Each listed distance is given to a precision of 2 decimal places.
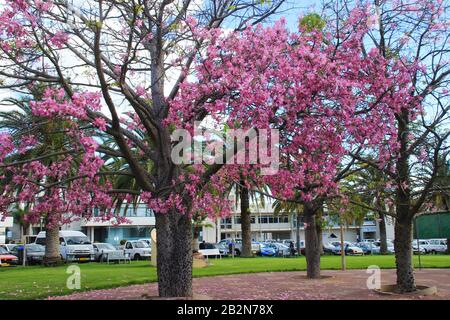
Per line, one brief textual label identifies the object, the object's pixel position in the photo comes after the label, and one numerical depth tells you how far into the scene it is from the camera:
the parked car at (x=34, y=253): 34.38
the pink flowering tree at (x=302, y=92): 7.91
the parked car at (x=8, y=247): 36.98
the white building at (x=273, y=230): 77.81
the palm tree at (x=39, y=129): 9.23
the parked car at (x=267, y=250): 45.84
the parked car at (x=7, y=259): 33.47
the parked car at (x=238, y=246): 45.12
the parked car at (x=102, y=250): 34.00
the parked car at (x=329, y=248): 47.91
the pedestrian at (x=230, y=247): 43.53
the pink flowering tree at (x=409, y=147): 10.80
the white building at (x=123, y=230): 58.62
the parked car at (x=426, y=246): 46.47
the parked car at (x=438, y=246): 45.81
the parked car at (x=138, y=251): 36.53
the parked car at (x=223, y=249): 43.74
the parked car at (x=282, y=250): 44.61
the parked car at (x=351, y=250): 45.84
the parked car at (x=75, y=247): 33.48
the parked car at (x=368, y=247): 47.96
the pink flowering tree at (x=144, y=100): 7.86
